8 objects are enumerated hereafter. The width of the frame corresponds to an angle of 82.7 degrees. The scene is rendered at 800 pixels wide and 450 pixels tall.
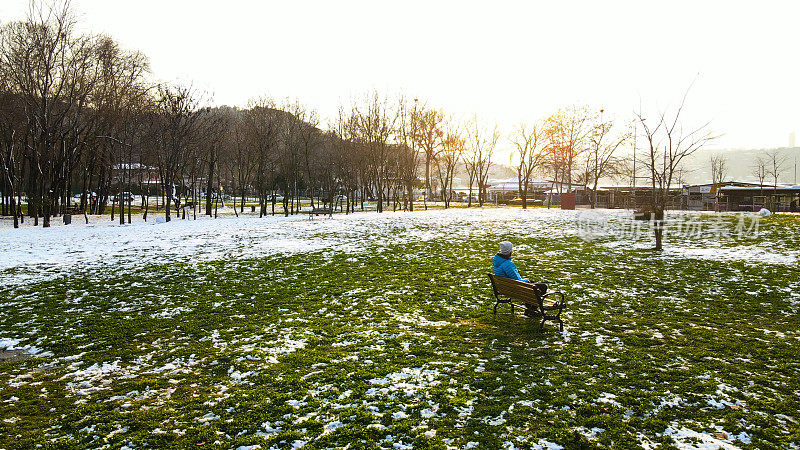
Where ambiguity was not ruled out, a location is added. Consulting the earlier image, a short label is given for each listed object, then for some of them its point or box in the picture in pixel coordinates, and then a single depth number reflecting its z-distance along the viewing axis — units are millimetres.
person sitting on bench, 9047
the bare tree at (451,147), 61872
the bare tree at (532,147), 55969
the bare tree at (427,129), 51603
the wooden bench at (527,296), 8172
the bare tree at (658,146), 17562
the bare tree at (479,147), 62344
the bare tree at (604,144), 56562
